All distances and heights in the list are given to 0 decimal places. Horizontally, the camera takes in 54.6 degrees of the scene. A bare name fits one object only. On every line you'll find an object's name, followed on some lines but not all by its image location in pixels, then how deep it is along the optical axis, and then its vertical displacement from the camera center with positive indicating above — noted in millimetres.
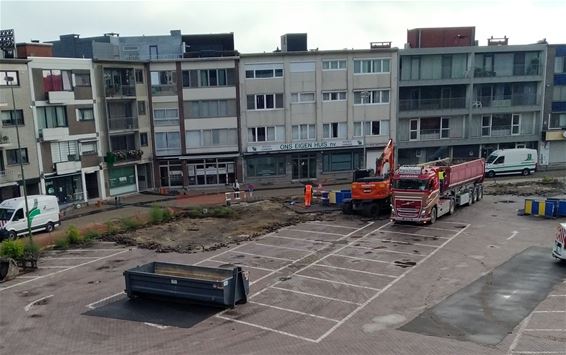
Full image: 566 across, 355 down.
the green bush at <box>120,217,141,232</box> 34409 -6240
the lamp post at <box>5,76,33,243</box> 39625 +3356
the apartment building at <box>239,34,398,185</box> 51562 +942
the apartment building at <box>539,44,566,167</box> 55875 +832
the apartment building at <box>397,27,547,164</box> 54469 +2138
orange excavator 35531 -5006
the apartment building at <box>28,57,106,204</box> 42000 -169
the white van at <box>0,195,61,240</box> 33156 -5509
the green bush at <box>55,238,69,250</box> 30875 -6632
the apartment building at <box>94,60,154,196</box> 47125 -29
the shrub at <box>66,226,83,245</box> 31453 -6341
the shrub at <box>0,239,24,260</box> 27250 -6080
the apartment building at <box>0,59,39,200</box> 39531 -396
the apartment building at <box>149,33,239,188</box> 50344 +434
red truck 32469 -4550
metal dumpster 19672 -5938
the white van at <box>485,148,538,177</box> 52500 -4439
